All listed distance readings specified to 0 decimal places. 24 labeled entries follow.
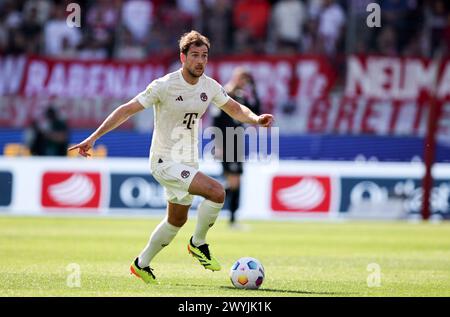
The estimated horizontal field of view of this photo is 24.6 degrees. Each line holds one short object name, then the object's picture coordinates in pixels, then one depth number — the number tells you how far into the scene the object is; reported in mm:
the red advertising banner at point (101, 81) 23750
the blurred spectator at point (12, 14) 25611
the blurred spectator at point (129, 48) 24828
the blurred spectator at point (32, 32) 25284
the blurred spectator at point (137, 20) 24812
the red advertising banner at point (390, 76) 23422
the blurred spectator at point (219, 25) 24234
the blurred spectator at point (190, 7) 24766
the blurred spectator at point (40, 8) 25422
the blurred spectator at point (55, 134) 23859
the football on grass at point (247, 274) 9883
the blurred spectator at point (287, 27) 24469
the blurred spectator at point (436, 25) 23844
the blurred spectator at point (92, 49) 25016
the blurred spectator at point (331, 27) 24203
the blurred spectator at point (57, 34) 25141
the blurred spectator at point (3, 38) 25284
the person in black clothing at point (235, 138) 17953
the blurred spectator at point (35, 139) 23938
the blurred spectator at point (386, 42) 23750
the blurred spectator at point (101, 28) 24875
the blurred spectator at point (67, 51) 25094
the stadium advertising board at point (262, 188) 21594
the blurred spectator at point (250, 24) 24406
